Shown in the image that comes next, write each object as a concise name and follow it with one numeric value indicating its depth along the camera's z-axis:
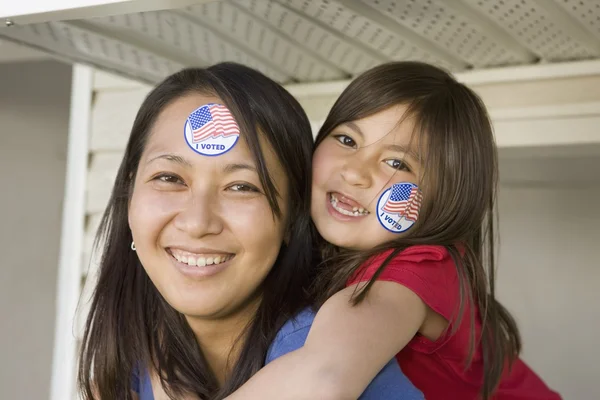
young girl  0.92
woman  0.91
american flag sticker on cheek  0.97
